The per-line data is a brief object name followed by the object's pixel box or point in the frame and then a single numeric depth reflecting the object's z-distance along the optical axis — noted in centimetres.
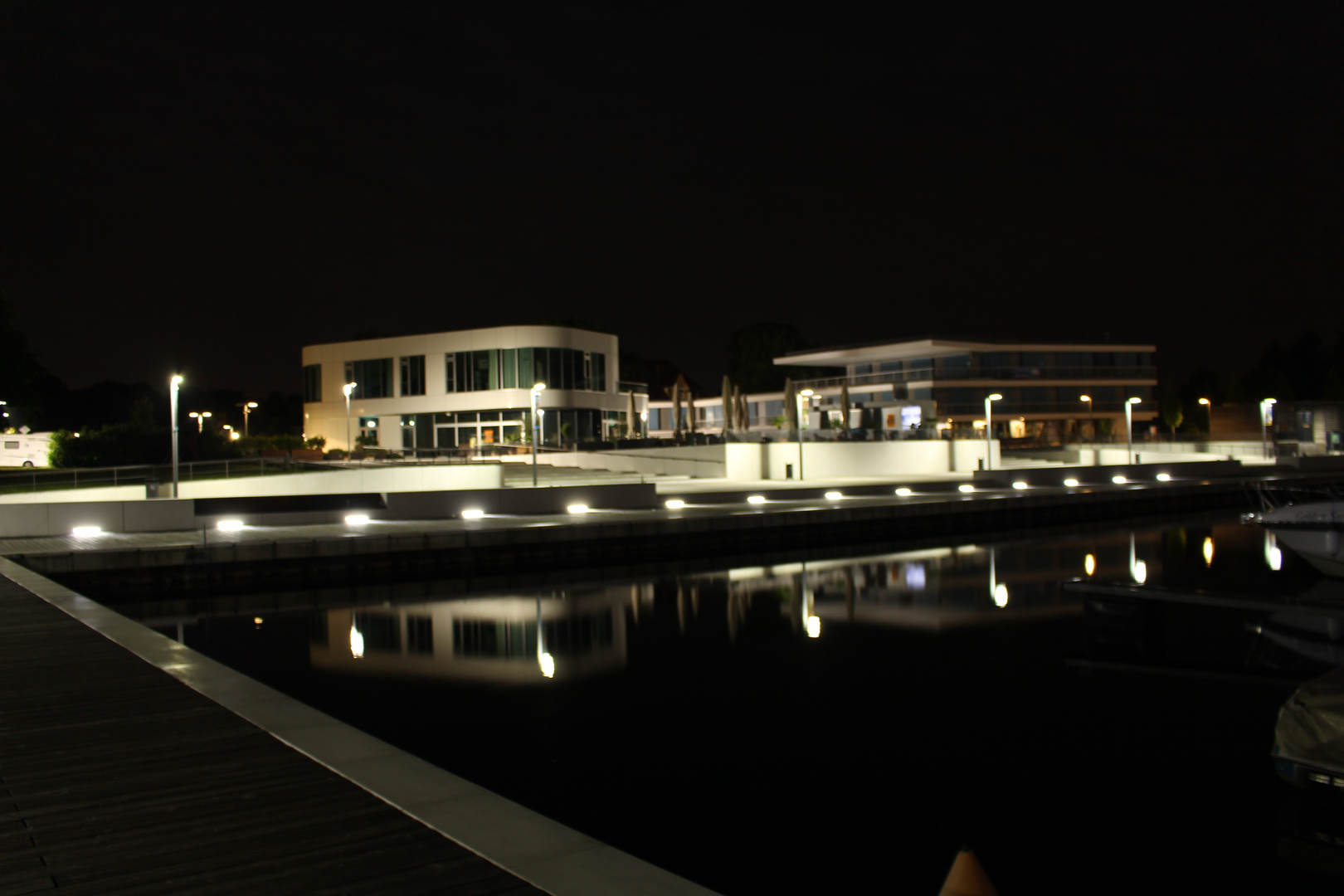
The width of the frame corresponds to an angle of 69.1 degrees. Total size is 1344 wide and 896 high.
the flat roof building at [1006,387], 6706
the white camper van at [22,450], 4953
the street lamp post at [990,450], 4828
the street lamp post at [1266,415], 5369
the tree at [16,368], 4878
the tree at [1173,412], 7412
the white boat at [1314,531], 2241
